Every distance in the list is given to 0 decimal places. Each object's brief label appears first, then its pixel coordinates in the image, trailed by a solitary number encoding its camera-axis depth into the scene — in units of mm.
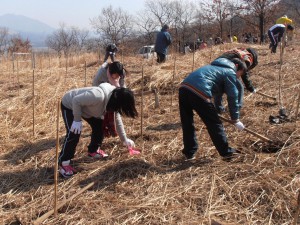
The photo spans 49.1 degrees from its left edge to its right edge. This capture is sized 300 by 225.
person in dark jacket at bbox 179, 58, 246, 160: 3029
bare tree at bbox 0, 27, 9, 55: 45503
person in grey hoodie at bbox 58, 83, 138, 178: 2965
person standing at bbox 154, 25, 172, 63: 8859
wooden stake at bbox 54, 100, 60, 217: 2320
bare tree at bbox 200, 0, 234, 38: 24542
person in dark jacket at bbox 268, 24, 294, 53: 8523
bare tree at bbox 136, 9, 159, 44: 37438
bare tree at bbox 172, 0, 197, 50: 35856
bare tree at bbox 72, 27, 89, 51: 50672
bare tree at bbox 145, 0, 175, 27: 42125
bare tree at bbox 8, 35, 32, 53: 36406
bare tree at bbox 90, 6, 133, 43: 40031
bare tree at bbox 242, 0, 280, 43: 19275
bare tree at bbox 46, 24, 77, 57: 48750
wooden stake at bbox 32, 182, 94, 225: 2318
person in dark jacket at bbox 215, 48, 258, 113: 3293
